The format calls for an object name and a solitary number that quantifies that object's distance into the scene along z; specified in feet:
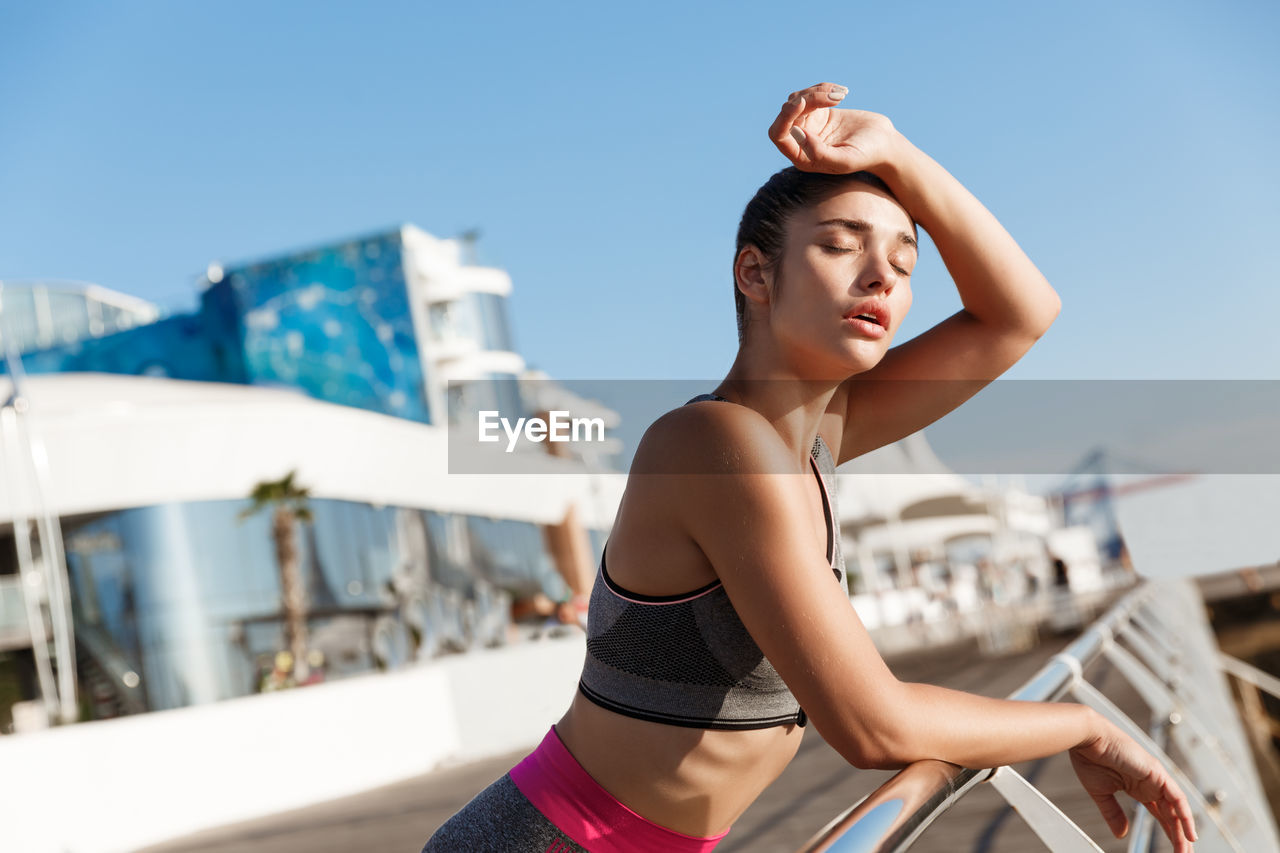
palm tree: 63.52
